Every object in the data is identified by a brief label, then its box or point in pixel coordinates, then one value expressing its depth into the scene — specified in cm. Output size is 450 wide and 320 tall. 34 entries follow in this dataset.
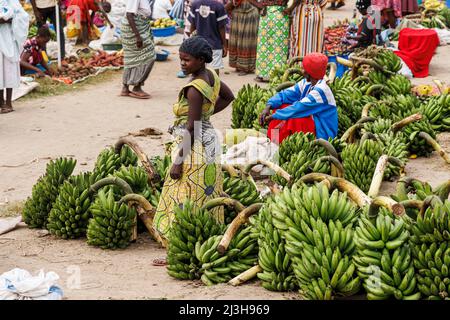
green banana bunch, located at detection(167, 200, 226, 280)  588
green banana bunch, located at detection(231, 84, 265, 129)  973
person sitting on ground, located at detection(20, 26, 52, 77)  1289
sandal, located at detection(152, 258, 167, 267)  630
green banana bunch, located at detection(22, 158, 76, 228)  723
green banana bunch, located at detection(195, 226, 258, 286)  574
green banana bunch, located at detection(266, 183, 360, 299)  508
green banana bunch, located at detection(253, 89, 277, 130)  939
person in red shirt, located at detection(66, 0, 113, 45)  1606
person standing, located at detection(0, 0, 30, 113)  1101
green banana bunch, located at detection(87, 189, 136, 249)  667
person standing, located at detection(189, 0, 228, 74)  1247
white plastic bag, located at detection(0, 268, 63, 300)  520
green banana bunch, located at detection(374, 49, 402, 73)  1073
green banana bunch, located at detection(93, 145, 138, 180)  741
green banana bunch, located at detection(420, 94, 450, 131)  967
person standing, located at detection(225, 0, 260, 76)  1355
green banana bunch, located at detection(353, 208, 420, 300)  501
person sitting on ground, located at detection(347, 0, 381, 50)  1380
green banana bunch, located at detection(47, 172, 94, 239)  691
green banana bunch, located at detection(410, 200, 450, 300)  494
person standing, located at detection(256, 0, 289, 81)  1259
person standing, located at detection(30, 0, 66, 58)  1480
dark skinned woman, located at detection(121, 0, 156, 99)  1180
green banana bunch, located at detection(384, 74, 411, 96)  1020
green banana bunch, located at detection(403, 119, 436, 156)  884
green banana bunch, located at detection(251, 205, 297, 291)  541
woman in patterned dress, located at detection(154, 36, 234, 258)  614
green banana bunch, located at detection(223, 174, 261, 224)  679
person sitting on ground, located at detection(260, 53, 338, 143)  814
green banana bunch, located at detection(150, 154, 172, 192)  732
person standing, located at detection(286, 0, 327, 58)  1248
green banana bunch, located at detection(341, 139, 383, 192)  758
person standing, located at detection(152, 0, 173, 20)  1723
